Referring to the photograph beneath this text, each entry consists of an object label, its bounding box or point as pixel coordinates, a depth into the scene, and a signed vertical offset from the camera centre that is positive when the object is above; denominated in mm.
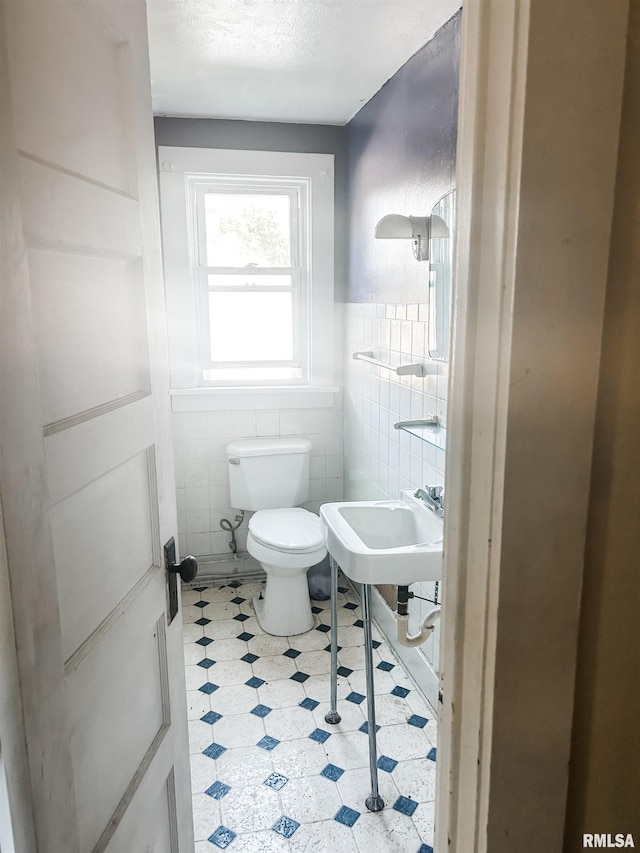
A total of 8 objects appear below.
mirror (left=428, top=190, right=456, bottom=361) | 1877 +135
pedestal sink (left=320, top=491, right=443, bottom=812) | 1673 -675
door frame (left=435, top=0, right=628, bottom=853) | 542 -71
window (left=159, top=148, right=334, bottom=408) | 3006 +259
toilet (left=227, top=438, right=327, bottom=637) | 2662 -946
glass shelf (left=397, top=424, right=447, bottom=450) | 1871 -367
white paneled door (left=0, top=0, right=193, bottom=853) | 681 -150
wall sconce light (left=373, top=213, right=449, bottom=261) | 1932 +281
